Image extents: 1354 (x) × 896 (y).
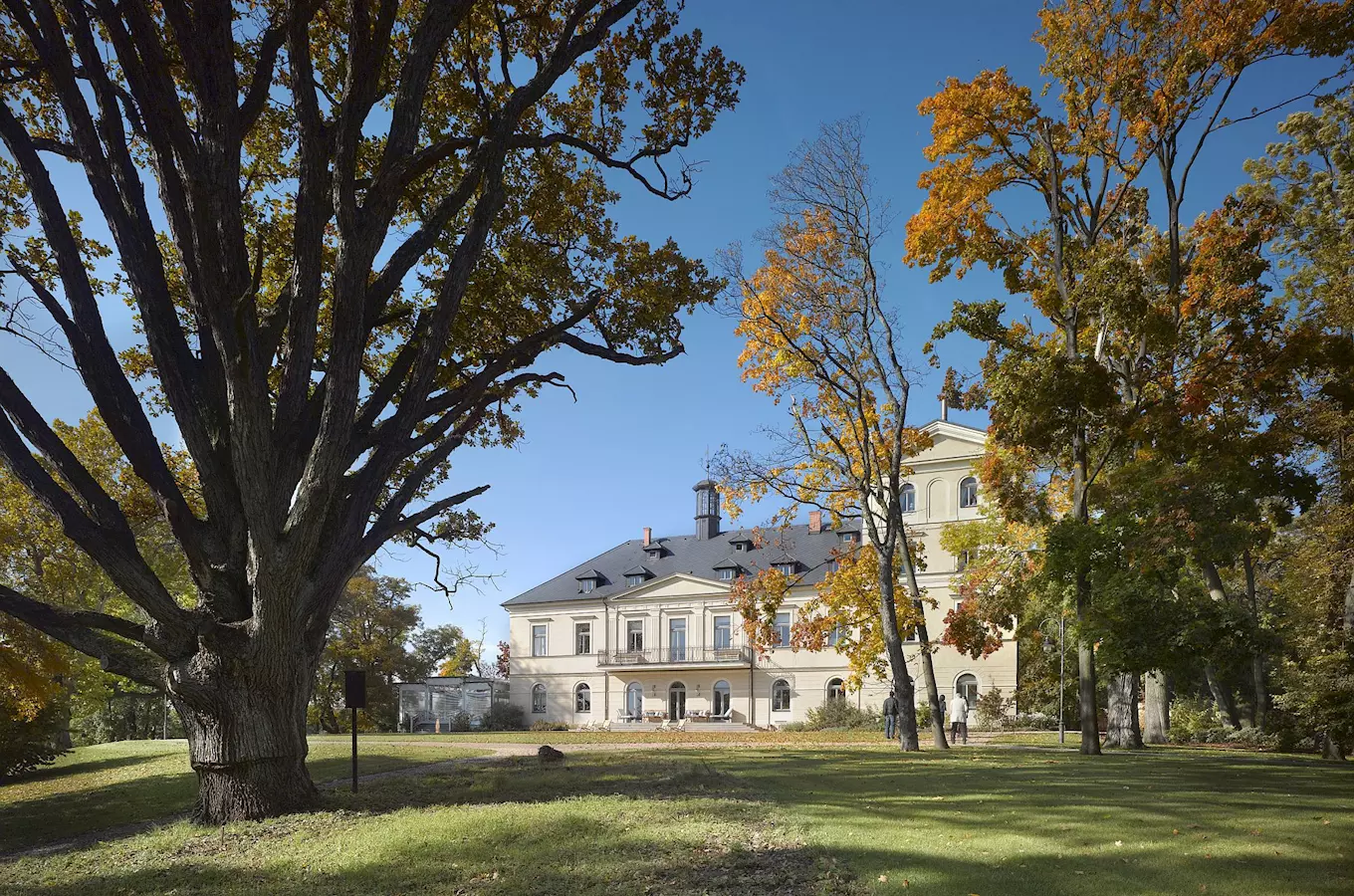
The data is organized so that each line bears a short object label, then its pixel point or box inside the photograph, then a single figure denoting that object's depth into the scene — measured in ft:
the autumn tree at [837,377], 67.62
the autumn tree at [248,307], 31.96
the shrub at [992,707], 114.32
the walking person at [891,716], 80.12
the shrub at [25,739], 59.31
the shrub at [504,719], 145.79
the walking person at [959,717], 79.07
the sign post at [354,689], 40.24
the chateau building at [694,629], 126.62
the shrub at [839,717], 114.73
